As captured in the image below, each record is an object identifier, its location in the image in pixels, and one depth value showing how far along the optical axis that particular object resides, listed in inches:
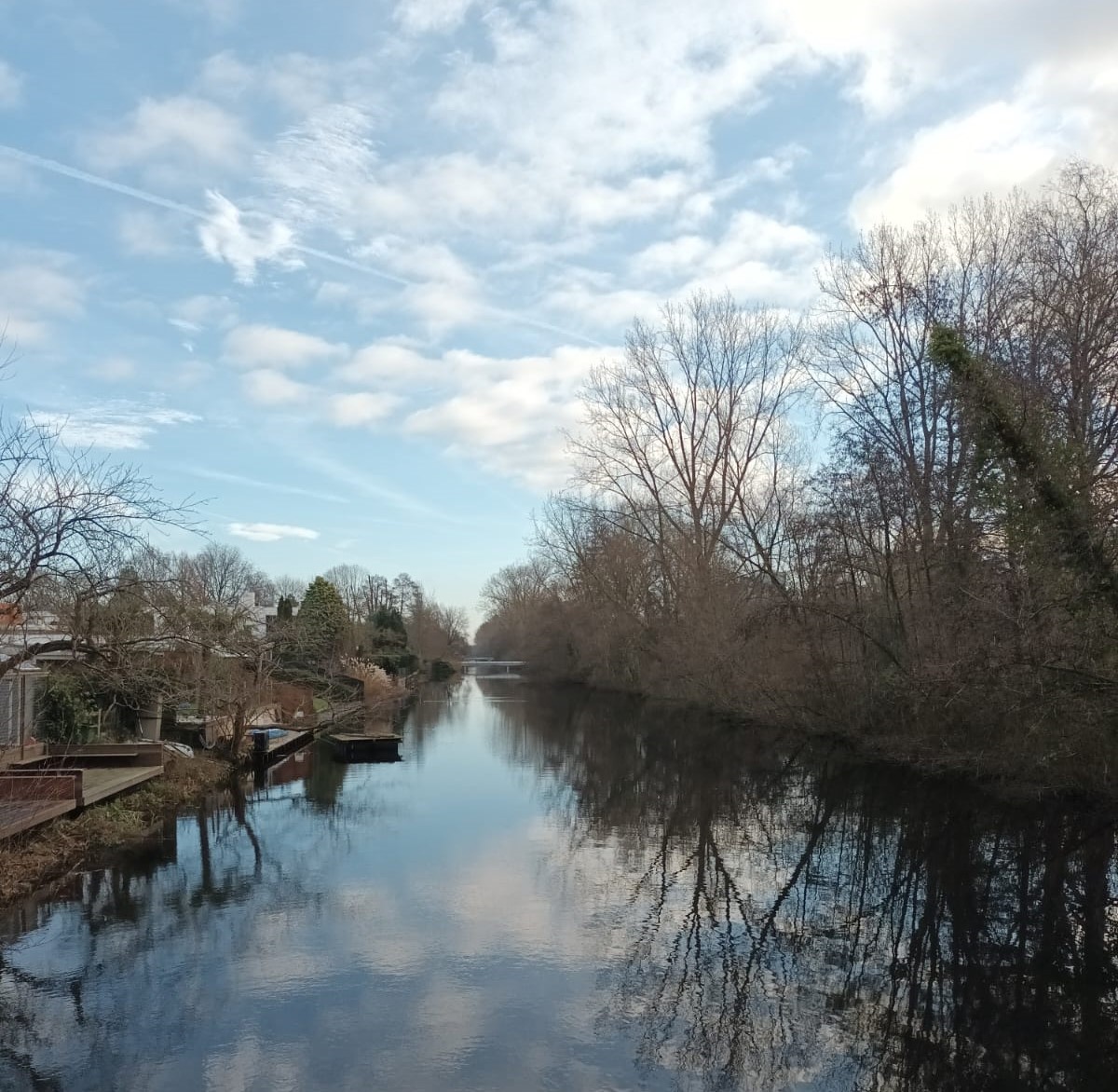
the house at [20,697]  701.3
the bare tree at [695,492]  1659.7
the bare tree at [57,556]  426.3
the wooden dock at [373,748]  1144.2
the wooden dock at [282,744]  1065.7
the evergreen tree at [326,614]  1764.3
